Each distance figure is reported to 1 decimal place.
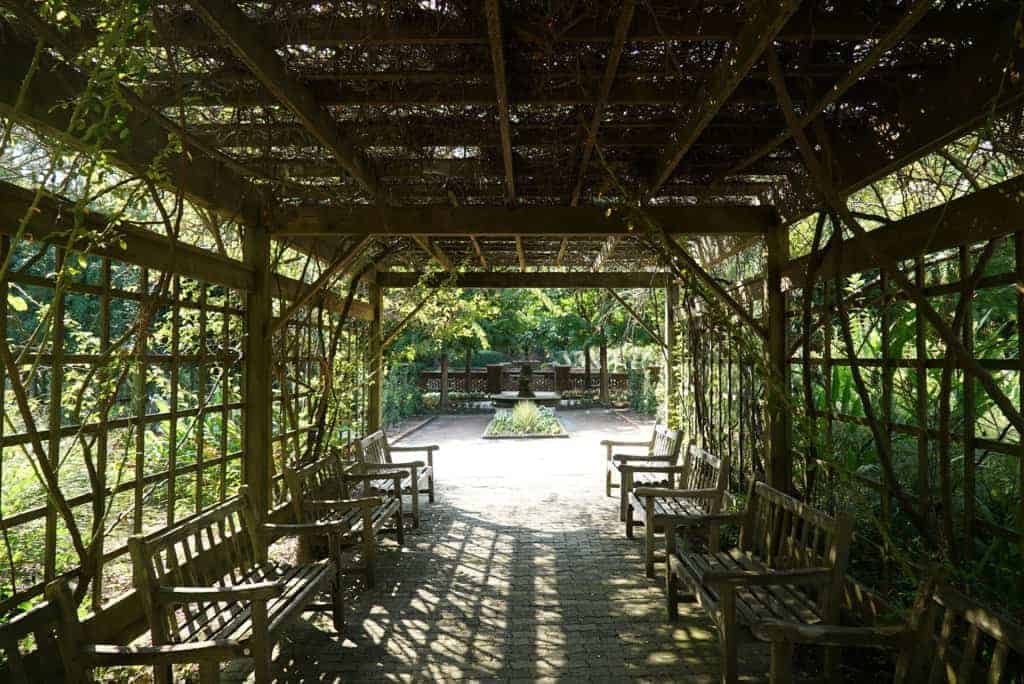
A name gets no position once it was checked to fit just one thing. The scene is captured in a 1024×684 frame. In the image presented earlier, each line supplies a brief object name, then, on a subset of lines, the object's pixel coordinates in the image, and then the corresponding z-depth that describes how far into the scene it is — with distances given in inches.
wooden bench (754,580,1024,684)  77.1
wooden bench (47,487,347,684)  93.8
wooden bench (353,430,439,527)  237.0
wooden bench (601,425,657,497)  273.4
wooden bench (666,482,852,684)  112.7
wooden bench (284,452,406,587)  174.2
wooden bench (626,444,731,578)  163.2
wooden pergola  101.2
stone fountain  657.3
